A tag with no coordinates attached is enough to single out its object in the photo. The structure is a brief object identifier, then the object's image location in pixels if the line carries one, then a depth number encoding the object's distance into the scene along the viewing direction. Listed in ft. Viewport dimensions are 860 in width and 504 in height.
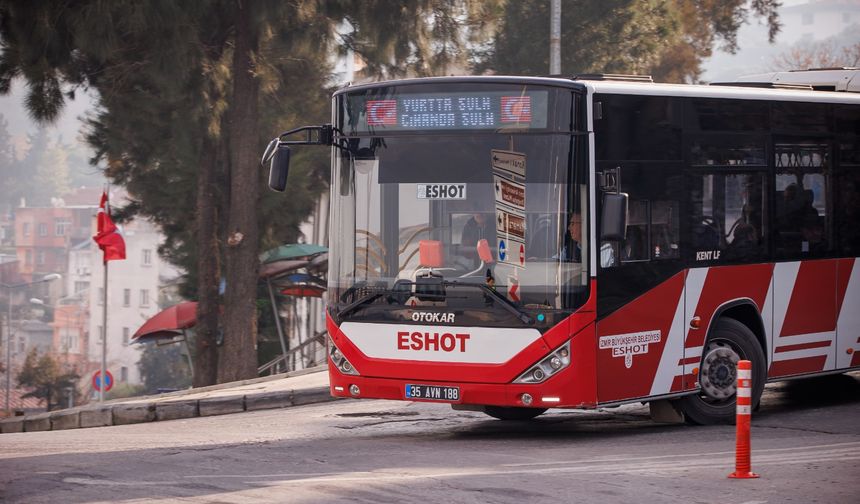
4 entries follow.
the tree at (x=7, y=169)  575.21
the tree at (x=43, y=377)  240.32
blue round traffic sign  125.45
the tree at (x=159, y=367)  305.90
